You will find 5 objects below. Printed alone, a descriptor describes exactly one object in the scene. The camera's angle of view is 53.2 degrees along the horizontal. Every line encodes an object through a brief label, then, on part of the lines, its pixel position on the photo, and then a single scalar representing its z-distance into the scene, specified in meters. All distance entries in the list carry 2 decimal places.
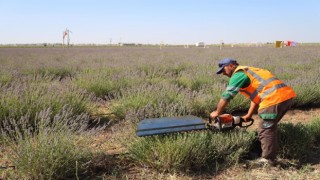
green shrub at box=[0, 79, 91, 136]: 4.29
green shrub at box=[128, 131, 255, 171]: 3.25
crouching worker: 3.41
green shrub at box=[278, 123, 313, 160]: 3.79
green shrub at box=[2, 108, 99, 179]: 2.86
